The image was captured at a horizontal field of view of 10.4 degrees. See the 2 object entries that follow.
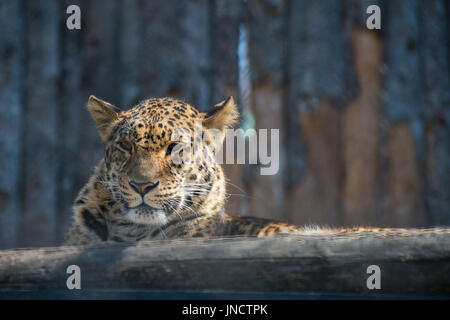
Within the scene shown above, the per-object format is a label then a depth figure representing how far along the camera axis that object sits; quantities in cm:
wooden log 367
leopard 389
